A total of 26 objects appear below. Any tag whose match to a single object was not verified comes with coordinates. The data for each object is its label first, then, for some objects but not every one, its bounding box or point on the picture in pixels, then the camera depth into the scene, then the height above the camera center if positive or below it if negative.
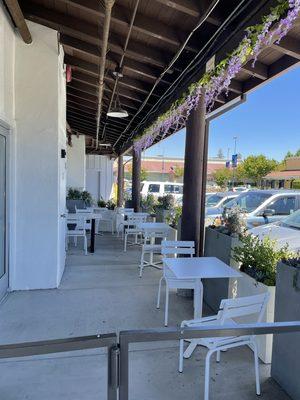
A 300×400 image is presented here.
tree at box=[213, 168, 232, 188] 36.18 +1.03
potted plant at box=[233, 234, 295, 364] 2.96 -0.77
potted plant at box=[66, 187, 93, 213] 9.21 -0.54
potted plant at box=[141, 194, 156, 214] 9.65 -0.61
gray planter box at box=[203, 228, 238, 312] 3.77 -0.84
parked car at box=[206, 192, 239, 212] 9.55 -0.41
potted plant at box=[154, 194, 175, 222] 8.08 -0.56
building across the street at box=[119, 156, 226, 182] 37.84 +1.94
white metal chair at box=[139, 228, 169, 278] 5.51 -1.00
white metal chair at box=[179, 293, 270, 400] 2.21 -0.85
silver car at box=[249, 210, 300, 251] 4.90 -0.68
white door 4.21 -0.45
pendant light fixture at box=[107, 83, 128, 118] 6.03 +1.21
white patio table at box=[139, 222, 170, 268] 5.87 -0.77
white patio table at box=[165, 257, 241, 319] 3.06 -0.79
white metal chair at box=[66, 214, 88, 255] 6.93 -0.90
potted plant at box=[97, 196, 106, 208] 12.26 -0.79
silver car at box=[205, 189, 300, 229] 6.98 -0.37
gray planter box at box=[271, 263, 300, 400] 2.36 -1.05
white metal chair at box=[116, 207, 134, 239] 9.41 -0.97
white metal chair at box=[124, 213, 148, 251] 7.84 -0.84
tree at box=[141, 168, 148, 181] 31.10 +0.81
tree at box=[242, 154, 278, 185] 36.53 +2.08
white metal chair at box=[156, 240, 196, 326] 3.59 -0.81
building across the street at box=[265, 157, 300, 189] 28.73 +0.94
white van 15.62 -0.20
